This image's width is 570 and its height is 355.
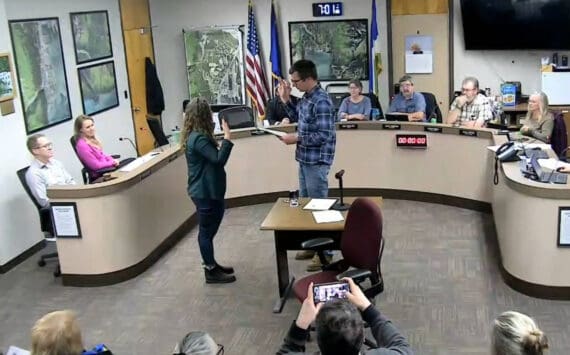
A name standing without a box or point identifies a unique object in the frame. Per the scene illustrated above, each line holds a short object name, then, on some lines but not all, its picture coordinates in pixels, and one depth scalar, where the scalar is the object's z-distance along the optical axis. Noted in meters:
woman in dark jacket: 5.12
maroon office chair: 4.20
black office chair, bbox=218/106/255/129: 7.57
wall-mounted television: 8.27
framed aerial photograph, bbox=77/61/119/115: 8.15
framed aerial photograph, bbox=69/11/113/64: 8.02
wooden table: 4.64
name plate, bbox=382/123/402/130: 7.09
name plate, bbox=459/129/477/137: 6.61
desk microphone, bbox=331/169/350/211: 4.85
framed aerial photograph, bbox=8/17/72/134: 6.71
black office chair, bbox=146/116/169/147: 7.08
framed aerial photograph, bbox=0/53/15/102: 6.16
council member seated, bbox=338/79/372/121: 7.48
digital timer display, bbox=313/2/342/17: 9.27
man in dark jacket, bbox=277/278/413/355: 2.40
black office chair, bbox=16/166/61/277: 5.86
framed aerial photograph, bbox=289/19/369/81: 9.34
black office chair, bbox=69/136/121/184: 6.23
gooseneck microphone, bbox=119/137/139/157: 9.07
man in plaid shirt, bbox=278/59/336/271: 5.37
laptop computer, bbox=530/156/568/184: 4.75
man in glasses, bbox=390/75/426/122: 7.33
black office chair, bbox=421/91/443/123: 7.66
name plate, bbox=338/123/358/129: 7.24
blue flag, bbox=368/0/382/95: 9.08
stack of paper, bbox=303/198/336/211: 4.97
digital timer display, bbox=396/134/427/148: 7.00
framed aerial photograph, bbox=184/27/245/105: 9.88
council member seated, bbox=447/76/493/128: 6.87
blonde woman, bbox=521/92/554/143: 6.23
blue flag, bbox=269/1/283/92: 9.47
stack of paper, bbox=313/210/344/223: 4.69
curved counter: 4.88
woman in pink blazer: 6.30
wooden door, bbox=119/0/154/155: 9.31
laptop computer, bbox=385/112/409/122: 7.16
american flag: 9.57
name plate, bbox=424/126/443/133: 6.88
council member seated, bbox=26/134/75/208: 5.88
